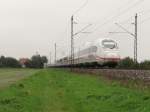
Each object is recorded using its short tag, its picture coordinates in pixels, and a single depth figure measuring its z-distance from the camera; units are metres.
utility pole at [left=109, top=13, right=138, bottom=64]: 33.75
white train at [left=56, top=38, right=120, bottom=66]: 32.64
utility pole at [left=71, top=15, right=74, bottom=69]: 42.86
